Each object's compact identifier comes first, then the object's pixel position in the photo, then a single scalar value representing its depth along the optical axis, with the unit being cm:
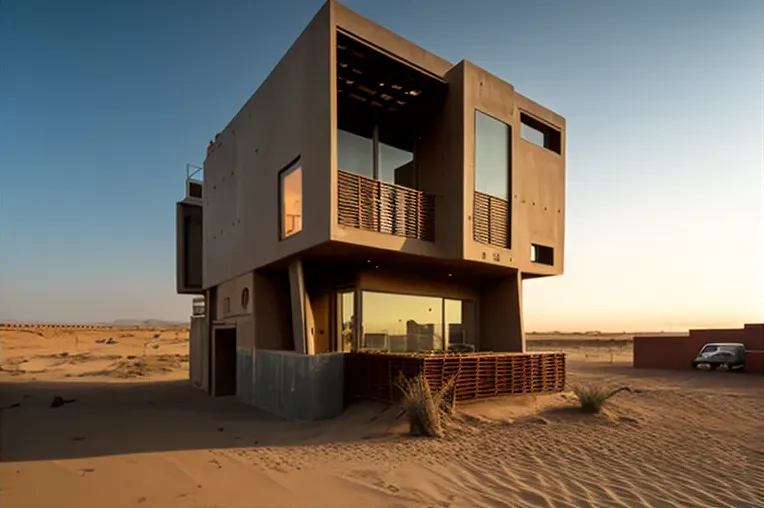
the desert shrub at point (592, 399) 994
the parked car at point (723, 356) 2375
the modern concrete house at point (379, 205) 1127
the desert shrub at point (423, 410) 846
